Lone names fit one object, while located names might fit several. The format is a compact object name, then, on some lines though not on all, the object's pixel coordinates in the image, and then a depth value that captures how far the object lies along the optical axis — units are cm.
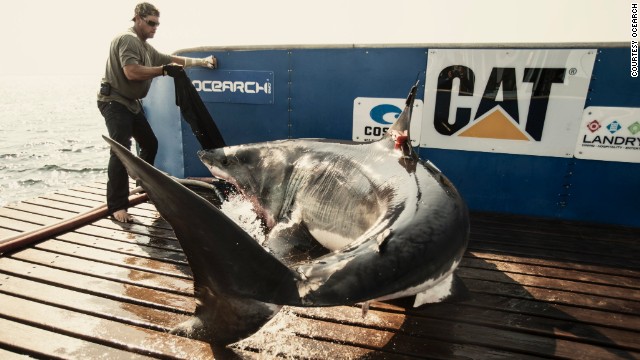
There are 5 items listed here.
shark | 171
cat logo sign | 496
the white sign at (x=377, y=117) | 563
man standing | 470
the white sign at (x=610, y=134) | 486
